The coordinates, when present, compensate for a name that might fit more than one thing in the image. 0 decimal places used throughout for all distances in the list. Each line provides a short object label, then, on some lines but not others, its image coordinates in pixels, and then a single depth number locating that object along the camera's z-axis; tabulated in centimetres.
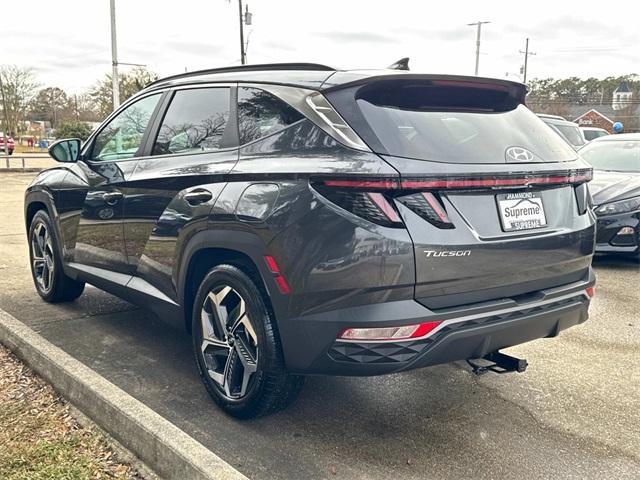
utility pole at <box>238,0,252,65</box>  2812
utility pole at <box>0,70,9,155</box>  2753
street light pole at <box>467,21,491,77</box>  4324
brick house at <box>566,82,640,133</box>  6391
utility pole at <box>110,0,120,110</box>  2119
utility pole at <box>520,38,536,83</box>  5809
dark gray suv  248
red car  3387
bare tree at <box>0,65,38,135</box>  3412
